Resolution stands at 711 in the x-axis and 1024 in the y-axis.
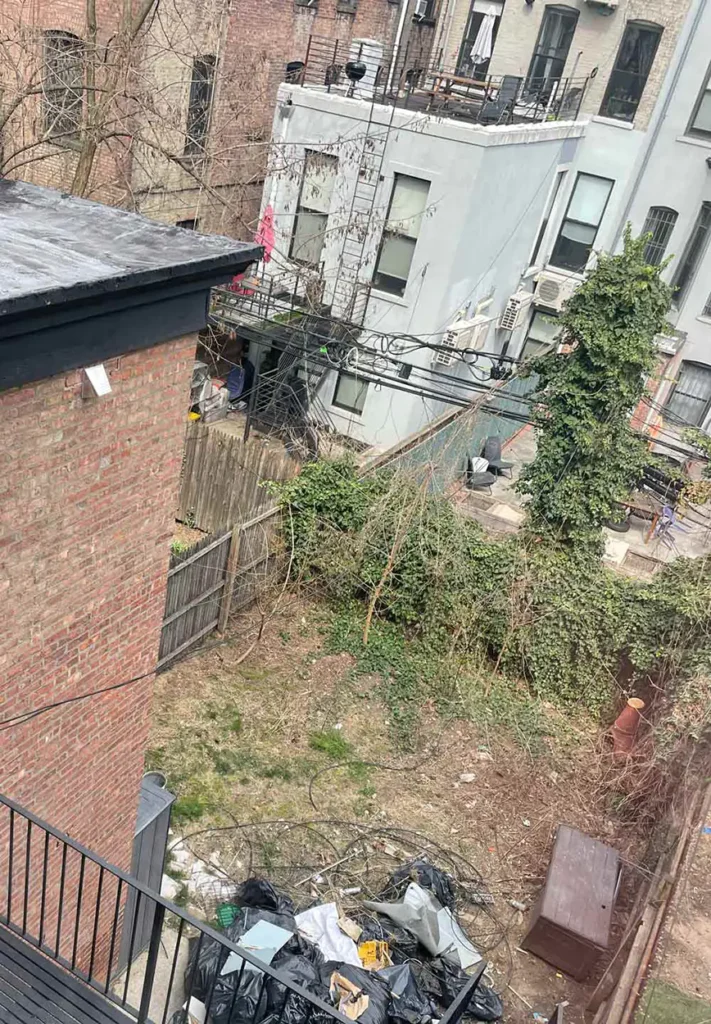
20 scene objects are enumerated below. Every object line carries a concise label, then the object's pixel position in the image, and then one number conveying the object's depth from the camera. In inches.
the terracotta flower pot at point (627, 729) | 398.0
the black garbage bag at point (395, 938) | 278.7
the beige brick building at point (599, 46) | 707.4
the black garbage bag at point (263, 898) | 280.1
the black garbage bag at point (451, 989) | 267.3
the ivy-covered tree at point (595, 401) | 409.1
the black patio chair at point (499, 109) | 607.8
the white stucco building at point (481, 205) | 600.4
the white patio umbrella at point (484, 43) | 672.9
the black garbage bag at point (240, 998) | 230.1
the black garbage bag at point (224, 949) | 243.9
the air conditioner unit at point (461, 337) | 636.1
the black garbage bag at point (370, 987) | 237.6
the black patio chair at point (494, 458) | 674.8
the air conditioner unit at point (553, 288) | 800.9
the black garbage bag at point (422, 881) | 304.7
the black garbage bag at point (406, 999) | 247.0
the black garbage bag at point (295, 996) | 222.2
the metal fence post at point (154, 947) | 146.7
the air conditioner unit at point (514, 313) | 751.5
